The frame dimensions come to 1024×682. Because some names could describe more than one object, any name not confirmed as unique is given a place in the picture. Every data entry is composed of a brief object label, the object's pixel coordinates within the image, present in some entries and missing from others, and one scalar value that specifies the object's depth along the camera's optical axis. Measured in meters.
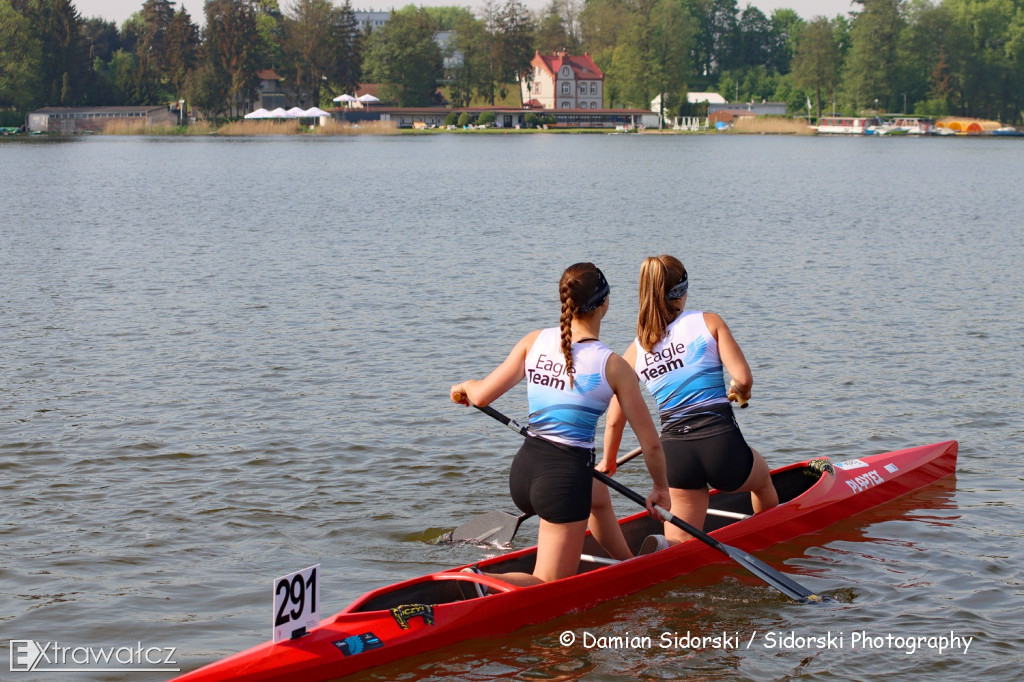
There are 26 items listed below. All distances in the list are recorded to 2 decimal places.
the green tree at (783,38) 191.00
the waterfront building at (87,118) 127.62
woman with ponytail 7.20
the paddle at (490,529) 8.52
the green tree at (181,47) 137.88
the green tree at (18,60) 124.19
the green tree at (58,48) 130.00
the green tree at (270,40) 148.38
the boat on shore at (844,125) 136.25
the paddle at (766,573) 7.64
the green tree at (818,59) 145.00
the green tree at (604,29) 163.50
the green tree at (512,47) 153.25
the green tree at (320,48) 146.38
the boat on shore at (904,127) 136.75
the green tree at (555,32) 175.25
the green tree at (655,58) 147.25
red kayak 6.16
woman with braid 6.29
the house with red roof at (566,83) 150.75
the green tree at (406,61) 145.50
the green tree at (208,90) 132.12
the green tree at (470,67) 153.62
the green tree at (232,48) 136.75
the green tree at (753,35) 190.88
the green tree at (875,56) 141.62
